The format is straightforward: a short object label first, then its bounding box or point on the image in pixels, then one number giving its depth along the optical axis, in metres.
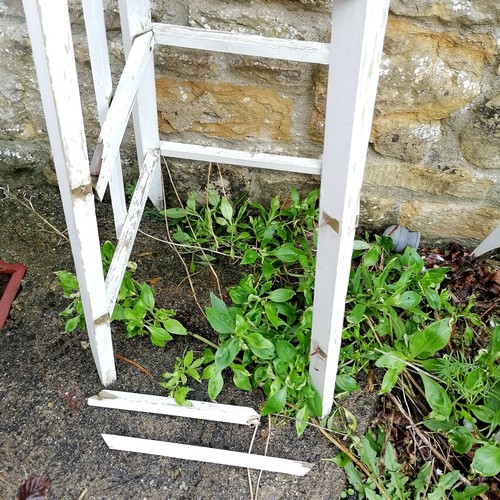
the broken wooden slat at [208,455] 1.33
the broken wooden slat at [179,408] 1.39
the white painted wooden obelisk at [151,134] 0.89
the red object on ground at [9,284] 1.56
